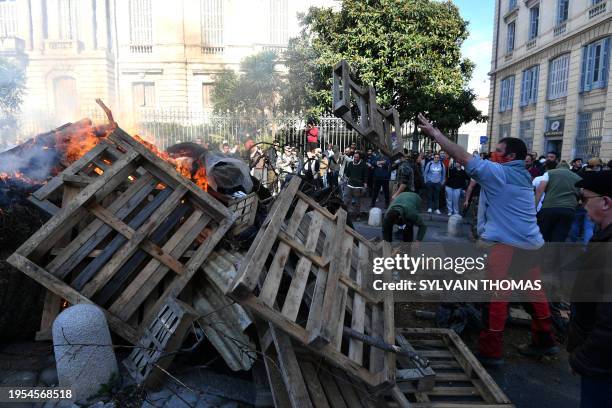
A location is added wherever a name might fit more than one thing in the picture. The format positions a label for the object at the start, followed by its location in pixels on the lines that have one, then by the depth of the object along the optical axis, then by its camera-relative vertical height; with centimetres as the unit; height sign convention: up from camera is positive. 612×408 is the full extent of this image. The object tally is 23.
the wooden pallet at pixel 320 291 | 211 -97
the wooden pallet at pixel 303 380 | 216 -142
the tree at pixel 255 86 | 1978 +364
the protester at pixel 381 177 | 1042 -65
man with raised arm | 310 -60
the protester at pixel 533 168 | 885 -30
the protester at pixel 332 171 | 1107 -53
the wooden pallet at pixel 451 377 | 266 -179
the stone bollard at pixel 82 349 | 250 -137
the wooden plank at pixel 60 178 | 325 -24
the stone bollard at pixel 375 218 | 859 -149
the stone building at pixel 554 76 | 1605 +425
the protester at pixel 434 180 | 988 -68
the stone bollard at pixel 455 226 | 779 -151
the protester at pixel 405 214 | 542 -89
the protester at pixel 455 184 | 940 -75
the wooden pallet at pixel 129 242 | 288 -78
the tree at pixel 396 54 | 1590 +450
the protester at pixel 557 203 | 547 -70
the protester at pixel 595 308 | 165 -72
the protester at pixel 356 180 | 1005 -73
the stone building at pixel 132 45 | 1900 +621
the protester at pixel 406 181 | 612 -44
